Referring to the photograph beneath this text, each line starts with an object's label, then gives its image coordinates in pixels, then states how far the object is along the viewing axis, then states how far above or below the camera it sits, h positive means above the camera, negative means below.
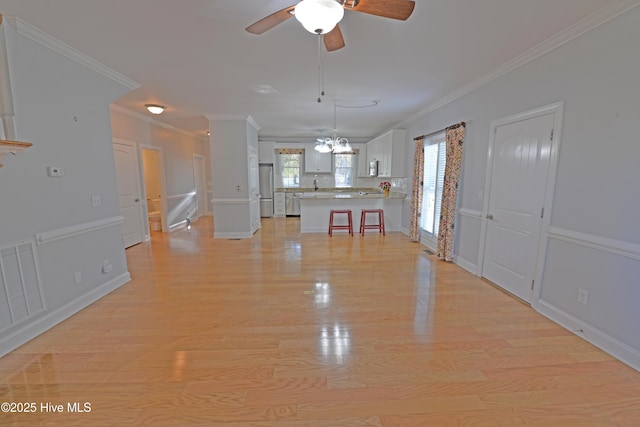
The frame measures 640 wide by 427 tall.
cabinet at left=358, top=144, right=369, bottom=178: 8.55 +0.58
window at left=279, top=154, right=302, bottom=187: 8.66 +0.37
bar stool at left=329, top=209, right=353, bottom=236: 5.90 -1.02
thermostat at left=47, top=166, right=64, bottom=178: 2.42 +0.07
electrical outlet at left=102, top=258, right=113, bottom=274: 3.06 -1.04
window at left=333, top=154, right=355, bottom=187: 8.74 +0.32
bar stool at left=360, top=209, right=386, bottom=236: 5.98 -0.93
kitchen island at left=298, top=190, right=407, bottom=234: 6.09 -0.66
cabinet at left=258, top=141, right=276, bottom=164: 8.23 +0.83
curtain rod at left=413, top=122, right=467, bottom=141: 3.85 +0.85
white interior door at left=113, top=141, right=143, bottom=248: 4.79 -0.22
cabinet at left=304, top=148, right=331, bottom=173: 8.49 +0.60
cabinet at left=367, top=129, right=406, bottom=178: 6.11 +0.65
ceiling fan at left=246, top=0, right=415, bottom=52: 1.38 +1.02
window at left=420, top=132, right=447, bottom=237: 4.64 -0.04
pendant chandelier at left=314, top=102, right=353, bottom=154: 5.74 +0.75
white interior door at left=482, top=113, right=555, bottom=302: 2.68 -0.24
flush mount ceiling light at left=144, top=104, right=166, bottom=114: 4.51 +1.24
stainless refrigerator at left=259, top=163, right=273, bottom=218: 8.24 -0.35
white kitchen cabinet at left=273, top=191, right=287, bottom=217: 8.51 -0.85
